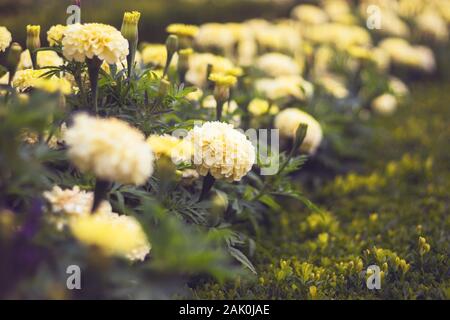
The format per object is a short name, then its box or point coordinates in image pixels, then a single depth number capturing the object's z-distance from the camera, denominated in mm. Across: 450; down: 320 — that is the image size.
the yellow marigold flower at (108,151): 1695
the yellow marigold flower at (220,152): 2330
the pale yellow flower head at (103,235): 1582
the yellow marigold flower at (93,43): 2154
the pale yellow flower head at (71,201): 1942
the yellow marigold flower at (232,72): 2809
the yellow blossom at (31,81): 2152
